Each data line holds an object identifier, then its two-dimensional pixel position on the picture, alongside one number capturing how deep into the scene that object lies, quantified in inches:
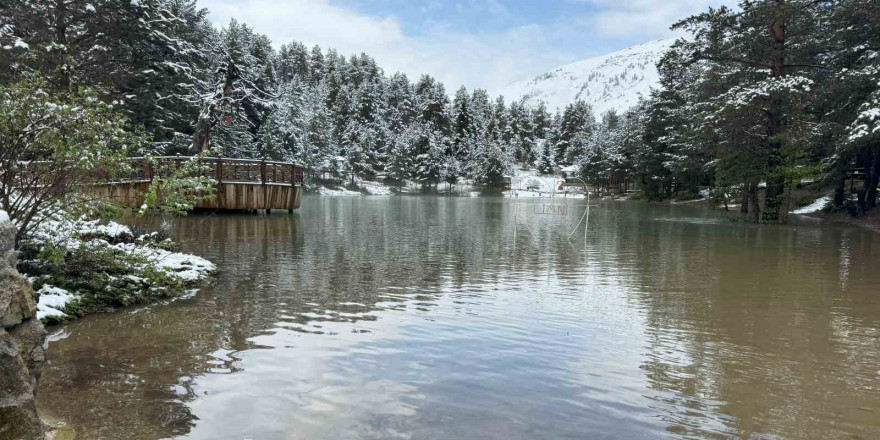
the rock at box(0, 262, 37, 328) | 140.0
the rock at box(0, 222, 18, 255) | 139.7
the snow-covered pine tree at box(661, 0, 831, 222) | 926.4
